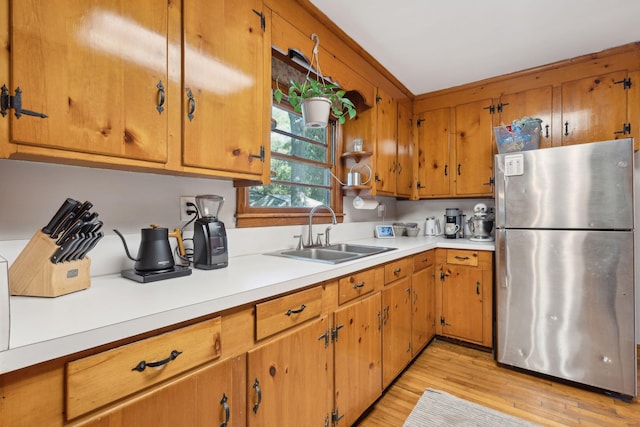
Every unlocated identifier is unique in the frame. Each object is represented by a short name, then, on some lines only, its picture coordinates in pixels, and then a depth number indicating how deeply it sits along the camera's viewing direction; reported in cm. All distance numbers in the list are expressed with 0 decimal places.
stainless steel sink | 189
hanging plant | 163
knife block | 90
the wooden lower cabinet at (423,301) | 231
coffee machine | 299
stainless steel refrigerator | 190
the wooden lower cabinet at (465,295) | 250
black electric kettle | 116
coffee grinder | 133
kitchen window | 190
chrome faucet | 215
